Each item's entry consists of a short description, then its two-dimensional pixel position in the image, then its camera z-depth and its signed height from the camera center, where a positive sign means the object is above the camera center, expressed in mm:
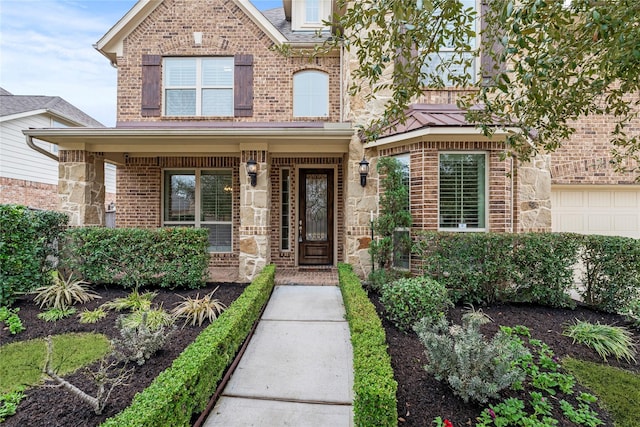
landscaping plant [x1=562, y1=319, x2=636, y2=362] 3322 -1512
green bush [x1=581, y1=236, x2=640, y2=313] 4340 -882
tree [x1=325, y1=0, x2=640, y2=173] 2117 +1365
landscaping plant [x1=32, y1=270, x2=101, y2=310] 4488 -1299
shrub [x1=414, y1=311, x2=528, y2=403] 2414 -1310
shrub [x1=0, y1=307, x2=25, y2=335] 3717 -1444
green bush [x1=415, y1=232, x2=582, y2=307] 4566 -844
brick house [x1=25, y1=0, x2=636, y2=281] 7379 +2616
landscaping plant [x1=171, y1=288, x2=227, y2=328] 3993 -1392
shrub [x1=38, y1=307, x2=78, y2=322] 4082 -1454
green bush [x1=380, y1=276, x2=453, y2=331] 3807 -1185
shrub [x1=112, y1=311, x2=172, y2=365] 2949 -1365
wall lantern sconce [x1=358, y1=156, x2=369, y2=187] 5793 +864
